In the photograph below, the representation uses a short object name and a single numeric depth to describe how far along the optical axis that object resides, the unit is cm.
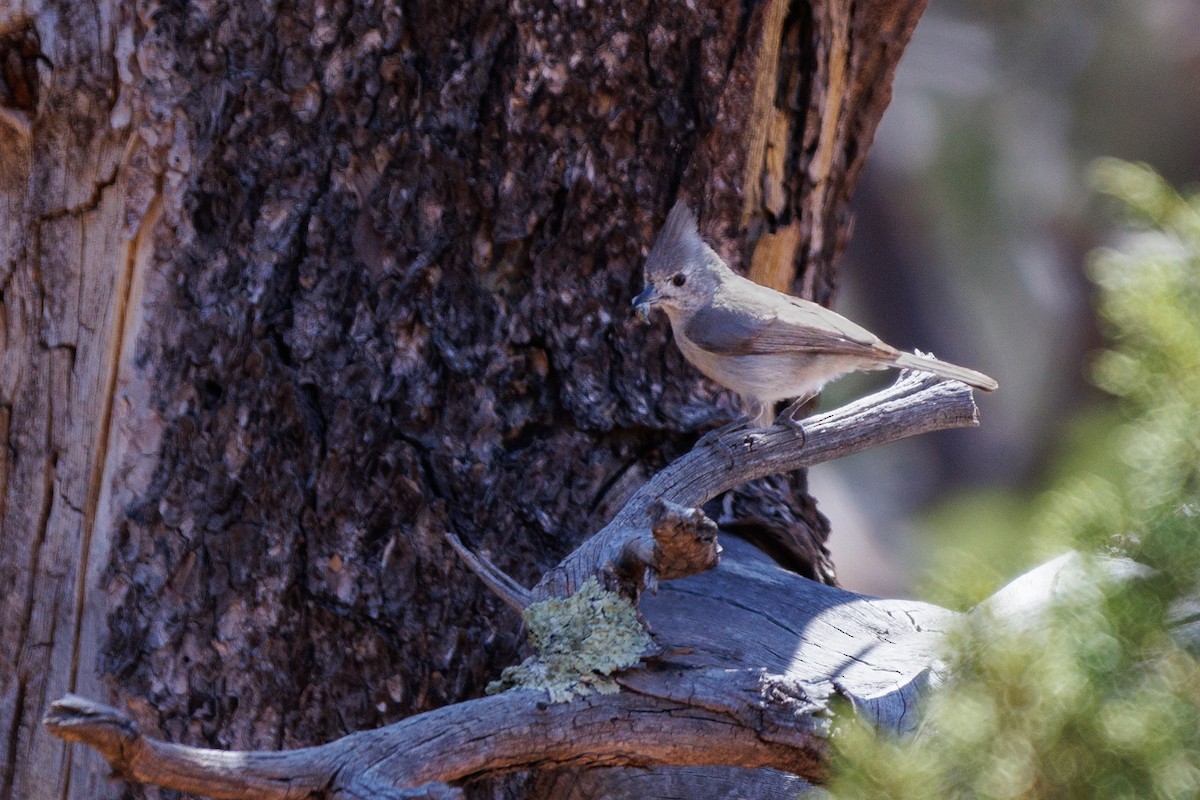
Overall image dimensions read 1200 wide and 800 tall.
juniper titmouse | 522
